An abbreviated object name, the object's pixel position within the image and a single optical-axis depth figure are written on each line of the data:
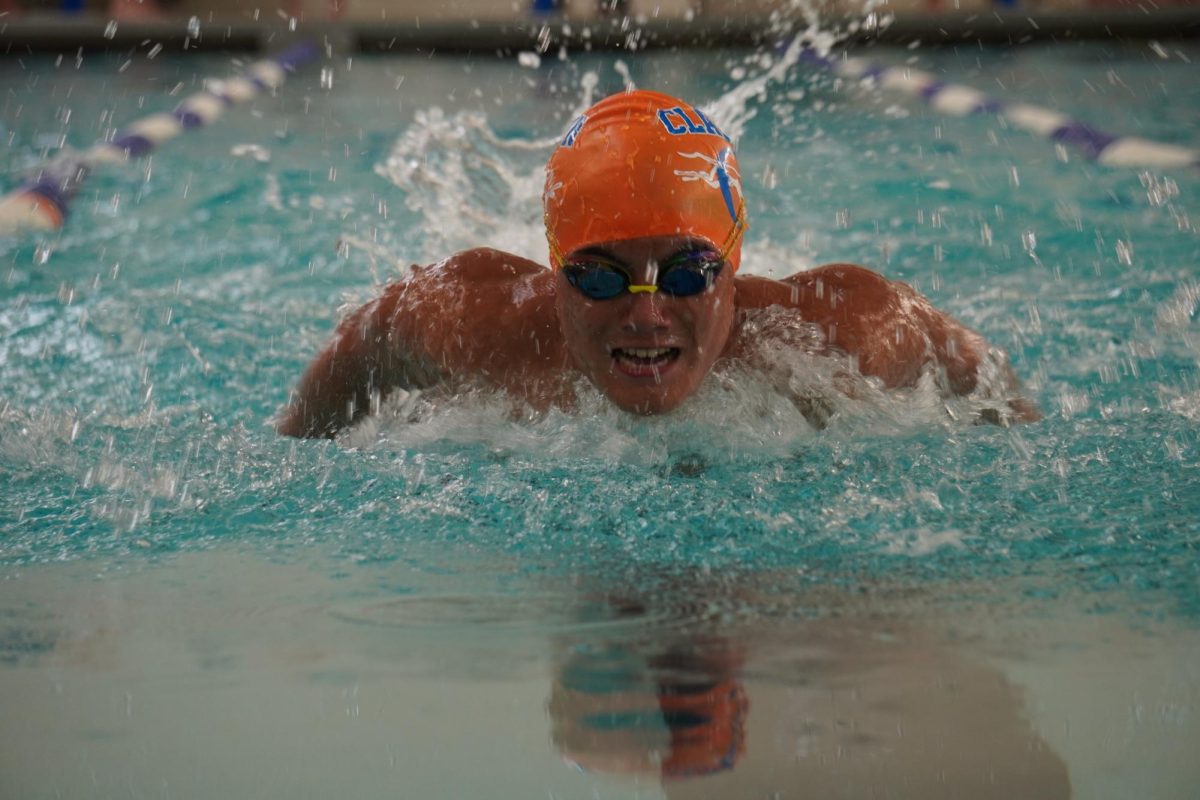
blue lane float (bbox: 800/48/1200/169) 5.56
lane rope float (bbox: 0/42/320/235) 5.01
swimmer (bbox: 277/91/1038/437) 2.38
